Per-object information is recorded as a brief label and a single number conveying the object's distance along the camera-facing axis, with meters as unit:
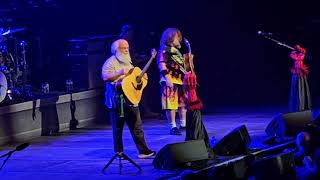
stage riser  21.25
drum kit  22.60
